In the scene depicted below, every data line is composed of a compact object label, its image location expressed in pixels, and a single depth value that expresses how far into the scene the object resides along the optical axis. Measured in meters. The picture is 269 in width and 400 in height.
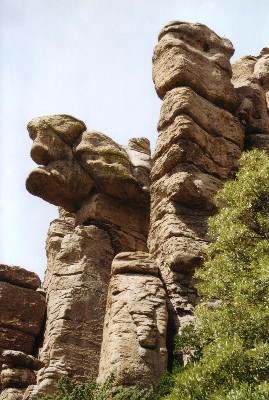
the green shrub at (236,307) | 15.40
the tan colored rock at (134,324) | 20.81
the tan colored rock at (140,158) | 37.75
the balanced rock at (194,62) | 33.28
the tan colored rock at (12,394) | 27.14
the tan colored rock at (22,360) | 30.02
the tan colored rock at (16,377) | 28.64
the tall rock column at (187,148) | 25.89
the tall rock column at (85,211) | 32.16
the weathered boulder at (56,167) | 36.91
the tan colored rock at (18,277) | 35.53
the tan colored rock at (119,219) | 36.47
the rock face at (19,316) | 30.20
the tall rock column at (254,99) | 33.87
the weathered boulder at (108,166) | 36.69
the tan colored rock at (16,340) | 33.22
